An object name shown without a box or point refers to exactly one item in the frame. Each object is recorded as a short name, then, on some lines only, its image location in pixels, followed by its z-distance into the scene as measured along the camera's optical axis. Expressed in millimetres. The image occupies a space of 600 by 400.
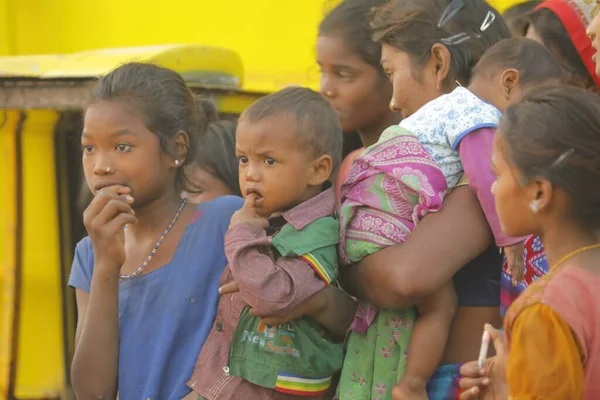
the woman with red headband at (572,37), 6840
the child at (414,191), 4805
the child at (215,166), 7098
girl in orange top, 3818
